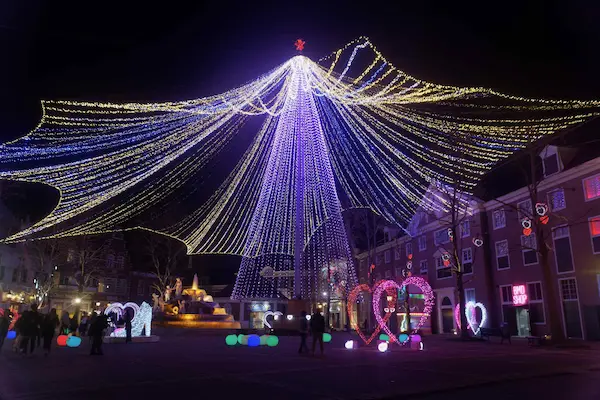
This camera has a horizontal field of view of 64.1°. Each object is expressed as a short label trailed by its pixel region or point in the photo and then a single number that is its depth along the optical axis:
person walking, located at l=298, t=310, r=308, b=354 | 16.20
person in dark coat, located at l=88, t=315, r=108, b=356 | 15.48
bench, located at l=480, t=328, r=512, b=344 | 24.11
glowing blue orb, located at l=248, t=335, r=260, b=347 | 20.84
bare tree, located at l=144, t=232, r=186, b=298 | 47.19
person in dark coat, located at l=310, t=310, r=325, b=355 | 15.74
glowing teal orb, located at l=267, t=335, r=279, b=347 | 20.50
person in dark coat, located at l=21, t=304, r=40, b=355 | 15.49
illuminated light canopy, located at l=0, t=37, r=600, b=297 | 18.45
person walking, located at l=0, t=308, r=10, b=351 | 16.31
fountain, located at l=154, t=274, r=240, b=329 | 34.75
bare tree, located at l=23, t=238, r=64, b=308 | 42.09
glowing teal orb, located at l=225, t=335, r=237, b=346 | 21.00
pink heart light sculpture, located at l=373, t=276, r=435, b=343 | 19.73
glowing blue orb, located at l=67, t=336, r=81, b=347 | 19.97
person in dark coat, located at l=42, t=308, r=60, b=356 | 15.43
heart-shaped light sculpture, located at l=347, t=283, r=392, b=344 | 20.23
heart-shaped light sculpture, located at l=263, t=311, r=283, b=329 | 31.08
